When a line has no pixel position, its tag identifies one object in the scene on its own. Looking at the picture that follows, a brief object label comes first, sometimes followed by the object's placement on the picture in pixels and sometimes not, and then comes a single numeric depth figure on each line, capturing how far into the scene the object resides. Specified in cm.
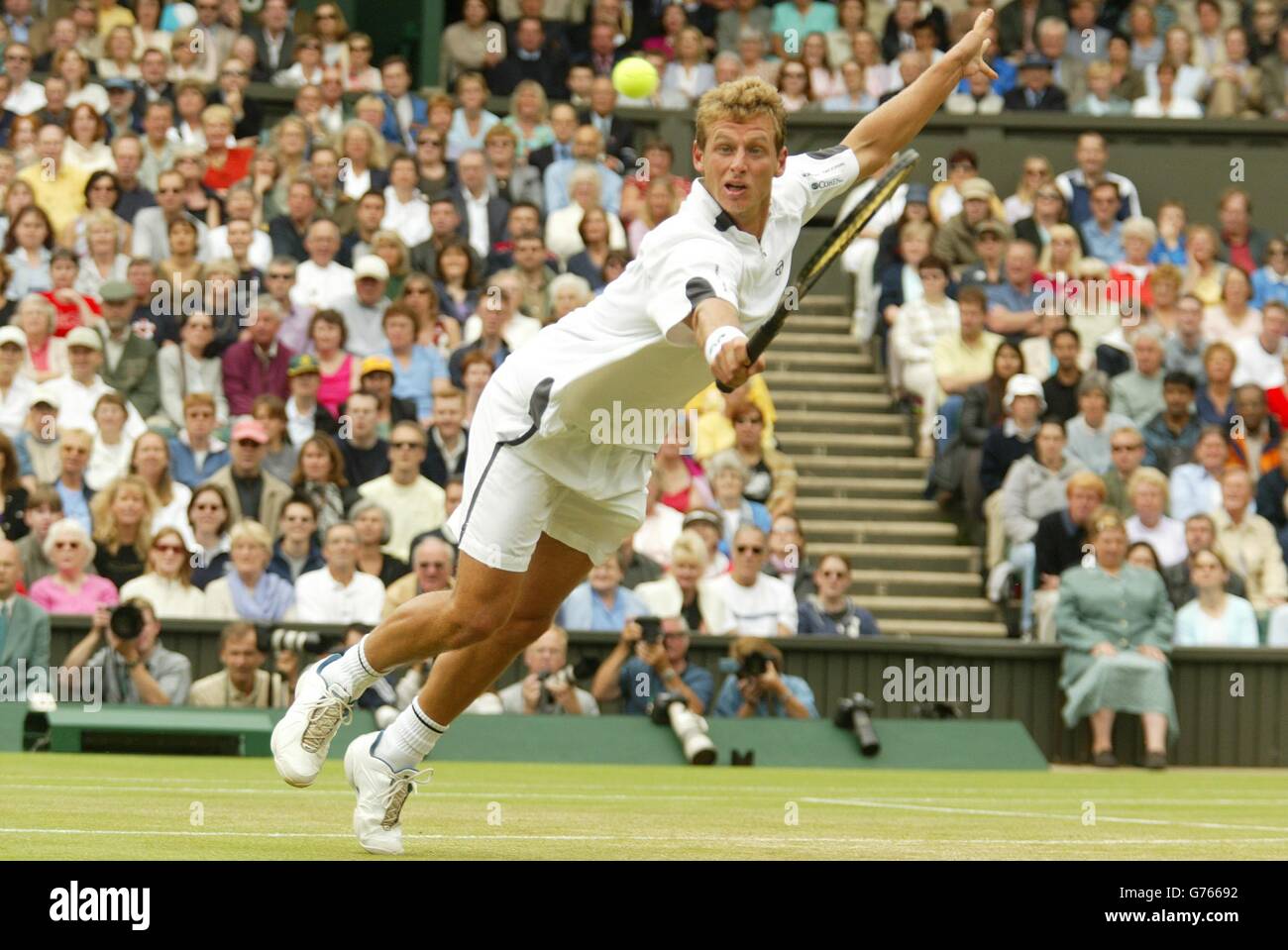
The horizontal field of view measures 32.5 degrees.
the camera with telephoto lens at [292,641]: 1356
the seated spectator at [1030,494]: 1650
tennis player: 674
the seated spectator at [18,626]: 1350
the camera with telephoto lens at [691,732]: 1342
